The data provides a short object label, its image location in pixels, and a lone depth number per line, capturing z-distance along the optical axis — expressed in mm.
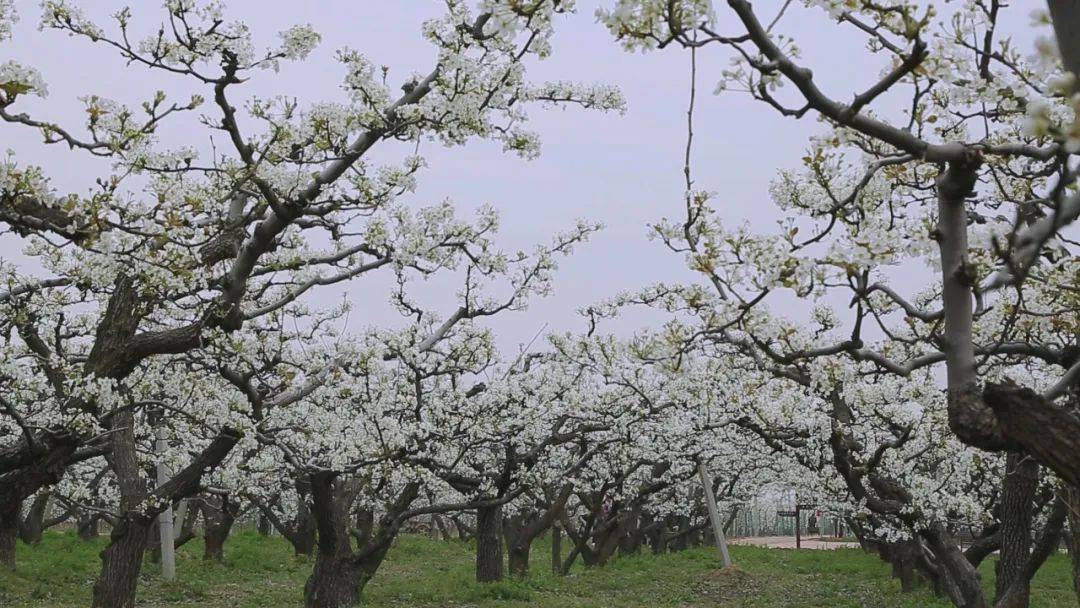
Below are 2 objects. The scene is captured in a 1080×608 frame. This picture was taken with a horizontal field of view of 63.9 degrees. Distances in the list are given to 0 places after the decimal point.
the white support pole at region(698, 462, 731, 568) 18062
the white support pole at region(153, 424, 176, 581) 14961
